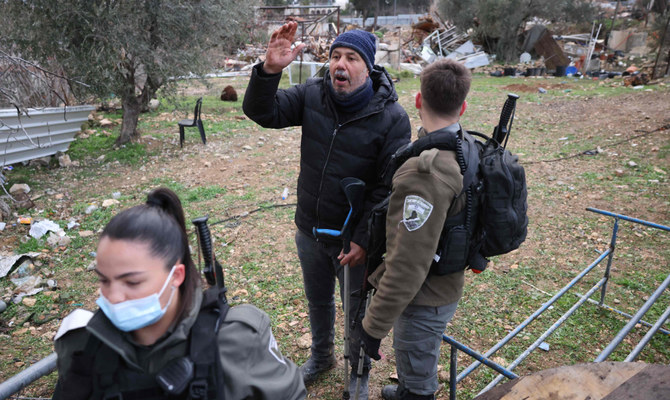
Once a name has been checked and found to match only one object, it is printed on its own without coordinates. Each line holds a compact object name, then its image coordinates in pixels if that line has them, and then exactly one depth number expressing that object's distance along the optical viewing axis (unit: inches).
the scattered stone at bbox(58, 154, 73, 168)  304.0
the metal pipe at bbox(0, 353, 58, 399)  54.4
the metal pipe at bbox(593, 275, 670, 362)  86.1
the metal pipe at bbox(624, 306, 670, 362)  97.2
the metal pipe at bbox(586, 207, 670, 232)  122.3
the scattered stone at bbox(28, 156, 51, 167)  299.0
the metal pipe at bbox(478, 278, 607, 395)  99.7
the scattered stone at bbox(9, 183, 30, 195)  246.6
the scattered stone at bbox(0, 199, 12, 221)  217.6
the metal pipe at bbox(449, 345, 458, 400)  82.1
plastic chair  338.3
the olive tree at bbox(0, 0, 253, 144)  269.6
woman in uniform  48.9
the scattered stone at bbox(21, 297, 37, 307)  157.8
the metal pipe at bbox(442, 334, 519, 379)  73.0
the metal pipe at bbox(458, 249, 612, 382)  94.0
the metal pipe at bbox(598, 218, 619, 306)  132.4
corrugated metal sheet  266.1
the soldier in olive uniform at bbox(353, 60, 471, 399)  68.1
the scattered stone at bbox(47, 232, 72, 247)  199.0
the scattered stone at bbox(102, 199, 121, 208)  238.7
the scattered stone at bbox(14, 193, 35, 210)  233.0
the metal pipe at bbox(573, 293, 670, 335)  137.9
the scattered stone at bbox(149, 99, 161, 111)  470.9
